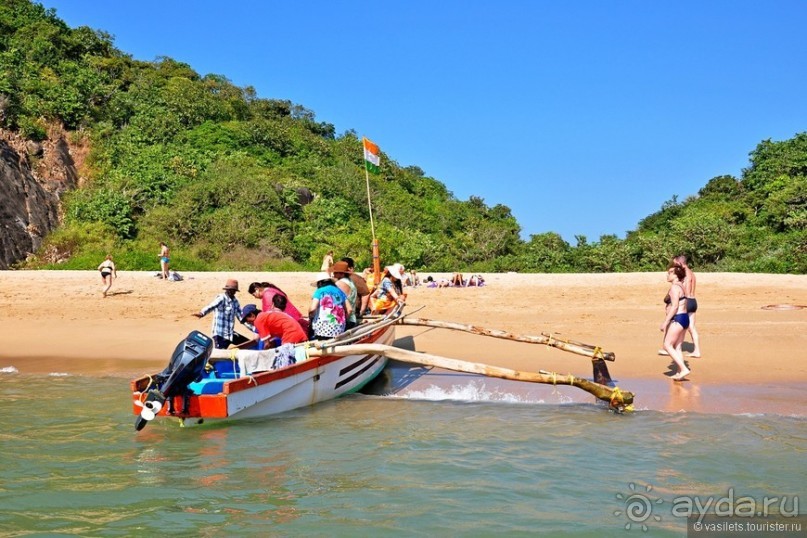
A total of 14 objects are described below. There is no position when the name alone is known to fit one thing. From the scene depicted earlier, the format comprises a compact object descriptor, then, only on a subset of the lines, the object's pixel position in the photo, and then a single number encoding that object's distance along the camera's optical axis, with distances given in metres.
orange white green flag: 14.12
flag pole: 12.53
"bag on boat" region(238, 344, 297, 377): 7.80
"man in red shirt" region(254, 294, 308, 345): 8.52
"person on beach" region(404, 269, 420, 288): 20.58
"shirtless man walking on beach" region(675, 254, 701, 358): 9.13
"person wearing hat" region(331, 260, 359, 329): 9.83
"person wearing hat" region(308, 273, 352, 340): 8.91
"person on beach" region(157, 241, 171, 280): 19.84
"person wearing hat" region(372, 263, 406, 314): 11.23
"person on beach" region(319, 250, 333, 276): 16.78
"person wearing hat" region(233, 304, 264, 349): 9.41
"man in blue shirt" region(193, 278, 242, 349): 9.02
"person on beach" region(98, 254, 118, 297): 17.41
